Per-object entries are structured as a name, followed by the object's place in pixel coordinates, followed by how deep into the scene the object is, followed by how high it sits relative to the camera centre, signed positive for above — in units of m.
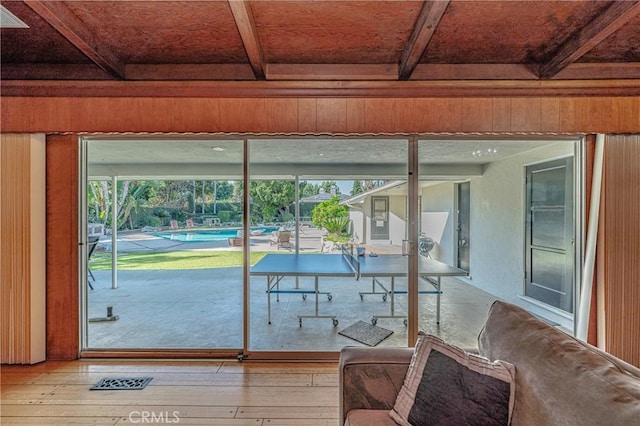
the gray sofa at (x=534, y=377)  0.90 -0.59
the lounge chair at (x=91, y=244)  3.04 -0.37
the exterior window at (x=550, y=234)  3.33 -0.28
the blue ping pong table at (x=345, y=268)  3.28 -0.67
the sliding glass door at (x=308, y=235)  2.96 -0.29
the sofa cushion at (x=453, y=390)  1.18 -0.73
